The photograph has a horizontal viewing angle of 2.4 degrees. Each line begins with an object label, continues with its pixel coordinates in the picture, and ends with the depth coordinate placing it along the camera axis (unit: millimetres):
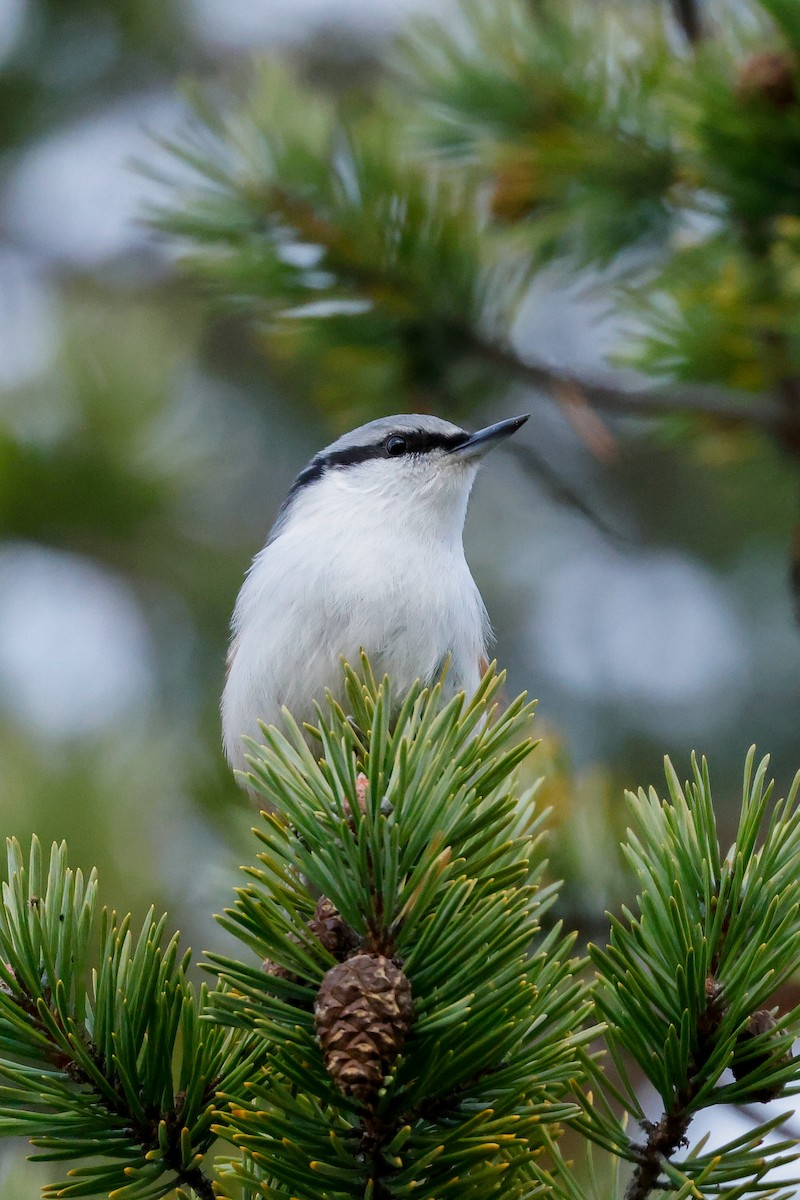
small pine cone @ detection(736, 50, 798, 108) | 4848
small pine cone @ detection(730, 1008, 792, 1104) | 4608
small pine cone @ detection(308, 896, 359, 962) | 4628
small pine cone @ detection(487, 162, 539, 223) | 5460
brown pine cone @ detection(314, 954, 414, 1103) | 4586
